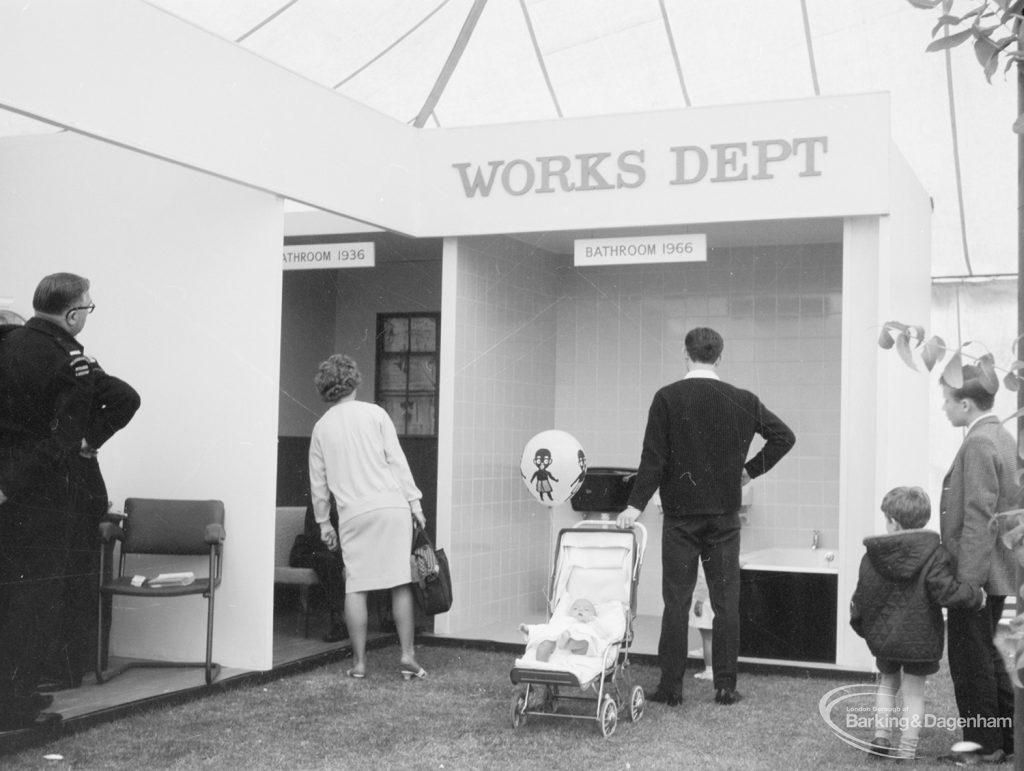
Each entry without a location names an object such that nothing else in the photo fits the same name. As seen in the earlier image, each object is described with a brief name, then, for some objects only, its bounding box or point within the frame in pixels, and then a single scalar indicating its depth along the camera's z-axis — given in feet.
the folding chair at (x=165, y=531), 19.79
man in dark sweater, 18.97
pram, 16.67
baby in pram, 17.07
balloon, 23.73
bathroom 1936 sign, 24.67
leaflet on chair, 19.21
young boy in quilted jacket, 14.98
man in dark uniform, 16.14
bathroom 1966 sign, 23.11
